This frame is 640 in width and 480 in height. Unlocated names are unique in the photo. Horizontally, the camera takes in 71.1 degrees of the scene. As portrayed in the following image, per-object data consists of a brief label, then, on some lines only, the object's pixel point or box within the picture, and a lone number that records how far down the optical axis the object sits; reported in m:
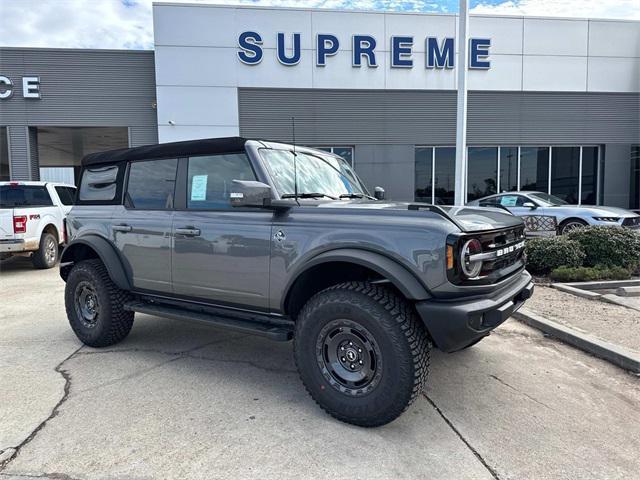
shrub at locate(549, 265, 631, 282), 6.92
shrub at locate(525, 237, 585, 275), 7.24
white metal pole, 9.77
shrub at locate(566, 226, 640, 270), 7.21
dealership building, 14.84
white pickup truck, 8.89
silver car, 9.81
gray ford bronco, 2.79
